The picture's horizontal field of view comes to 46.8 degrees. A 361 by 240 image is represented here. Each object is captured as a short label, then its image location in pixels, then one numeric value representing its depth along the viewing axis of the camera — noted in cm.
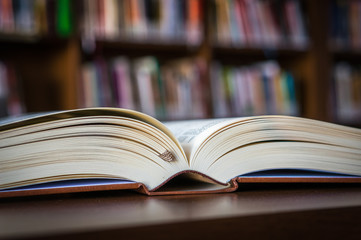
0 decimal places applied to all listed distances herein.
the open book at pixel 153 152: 46
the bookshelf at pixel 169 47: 190
